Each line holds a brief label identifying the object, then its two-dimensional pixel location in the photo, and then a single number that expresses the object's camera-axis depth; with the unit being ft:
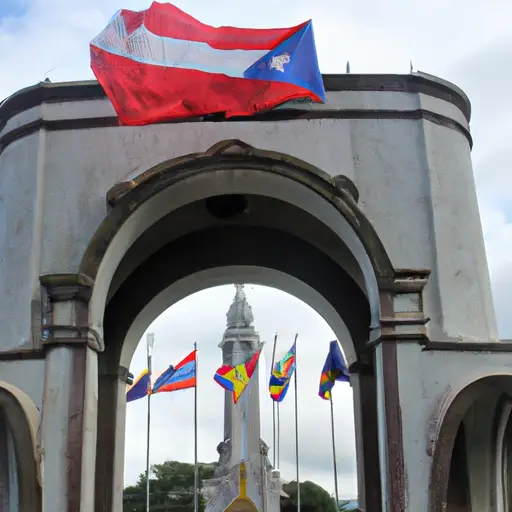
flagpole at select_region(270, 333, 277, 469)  101.86
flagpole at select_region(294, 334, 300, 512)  92.09
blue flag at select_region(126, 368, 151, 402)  62.59
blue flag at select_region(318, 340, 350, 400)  48.62
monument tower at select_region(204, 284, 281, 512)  100.46
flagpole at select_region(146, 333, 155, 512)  75.05
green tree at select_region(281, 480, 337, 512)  120.47
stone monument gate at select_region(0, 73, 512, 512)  24.09
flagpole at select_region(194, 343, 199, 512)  81.51
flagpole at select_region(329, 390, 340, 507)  79.63
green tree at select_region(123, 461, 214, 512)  156.04
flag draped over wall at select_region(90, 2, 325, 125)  28.60
